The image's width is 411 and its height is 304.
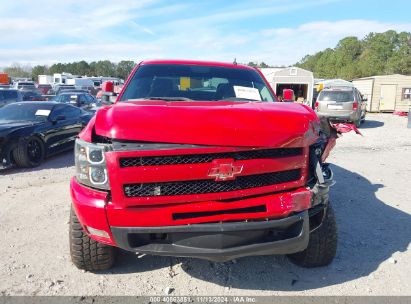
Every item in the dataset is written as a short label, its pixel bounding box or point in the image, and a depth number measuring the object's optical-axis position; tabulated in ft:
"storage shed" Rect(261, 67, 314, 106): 87.86
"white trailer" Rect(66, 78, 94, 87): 149.38
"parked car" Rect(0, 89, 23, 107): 53.67
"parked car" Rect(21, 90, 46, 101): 70.08
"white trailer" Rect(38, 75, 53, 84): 196.95
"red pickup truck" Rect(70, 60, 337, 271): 8.31
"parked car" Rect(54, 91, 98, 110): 51.88
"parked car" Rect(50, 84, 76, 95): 100.96
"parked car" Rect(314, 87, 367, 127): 51.60
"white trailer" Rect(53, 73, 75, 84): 169.78
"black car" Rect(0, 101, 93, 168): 24.41
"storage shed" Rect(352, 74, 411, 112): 93.04
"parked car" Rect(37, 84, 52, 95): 120.47
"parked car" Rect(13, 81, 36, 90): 107.55
